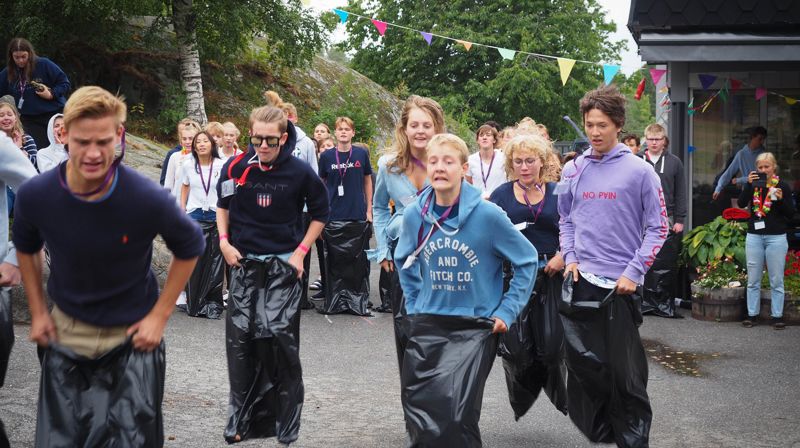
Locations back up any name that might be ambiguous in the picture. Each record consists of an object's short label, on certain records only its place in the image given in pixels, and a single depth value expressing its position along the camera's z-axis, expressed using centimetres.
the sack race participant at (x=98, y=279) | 400
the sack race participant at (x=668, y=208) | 1177
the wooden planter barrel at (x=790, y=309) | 1129
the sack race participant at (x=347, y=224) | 1171
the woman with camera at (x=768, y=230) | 1107
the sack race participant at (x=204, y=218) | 1125
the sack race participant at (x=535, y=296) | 682
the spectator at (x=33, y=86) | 1110
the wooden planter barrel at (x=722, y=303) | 1150
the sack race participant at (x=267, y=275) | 625
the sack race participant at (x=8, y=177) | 521
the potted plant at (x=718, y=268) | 1153
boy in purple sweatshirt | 582
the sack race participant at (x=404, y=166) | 655
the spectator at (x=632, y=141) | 1278
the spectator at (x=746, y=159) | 1284
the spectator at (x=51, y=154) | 777
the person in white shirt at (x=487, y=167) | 1107
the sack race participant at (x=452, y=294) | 466
